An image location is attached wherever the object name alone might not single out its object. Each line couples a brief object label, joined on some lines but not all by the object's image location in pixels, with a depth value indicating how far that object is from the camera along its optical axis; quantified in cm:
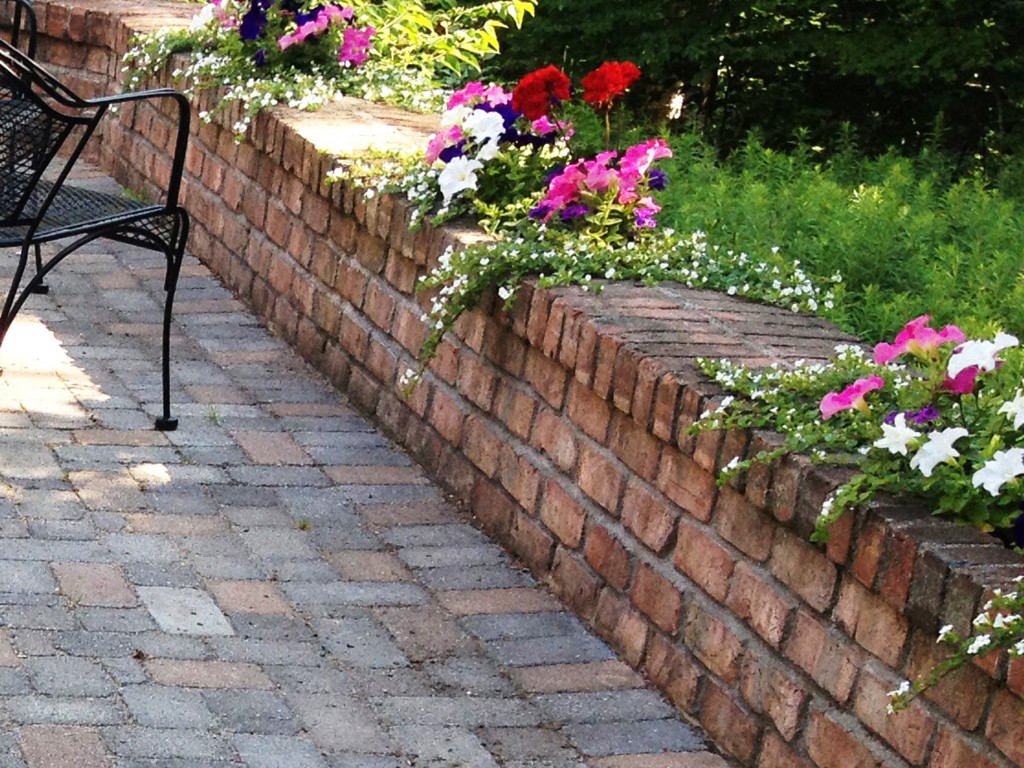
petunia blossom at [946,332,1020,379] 267
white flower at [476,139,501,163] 432
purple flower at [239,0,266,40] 582
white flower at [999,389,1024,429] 258
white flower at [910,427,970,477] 266
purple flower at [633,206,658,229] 416
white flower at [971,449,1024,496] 257
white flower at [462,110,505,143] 435
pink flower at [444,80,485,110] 463
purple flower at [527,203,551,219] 416
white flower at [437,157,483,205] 430
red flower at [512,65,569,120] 424
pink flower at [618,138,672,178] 415
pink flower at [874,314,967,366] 281
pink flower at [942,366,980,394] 276
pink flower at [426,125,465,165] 442
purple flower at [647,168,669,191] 418
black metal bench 400
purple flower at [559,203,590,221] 412
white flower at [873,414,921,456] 273
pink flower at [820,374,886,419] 289
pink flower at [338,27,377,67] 603
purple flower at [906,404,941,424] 279
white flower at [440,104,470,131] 448
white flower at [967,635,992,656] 240
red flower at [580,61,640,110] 426
